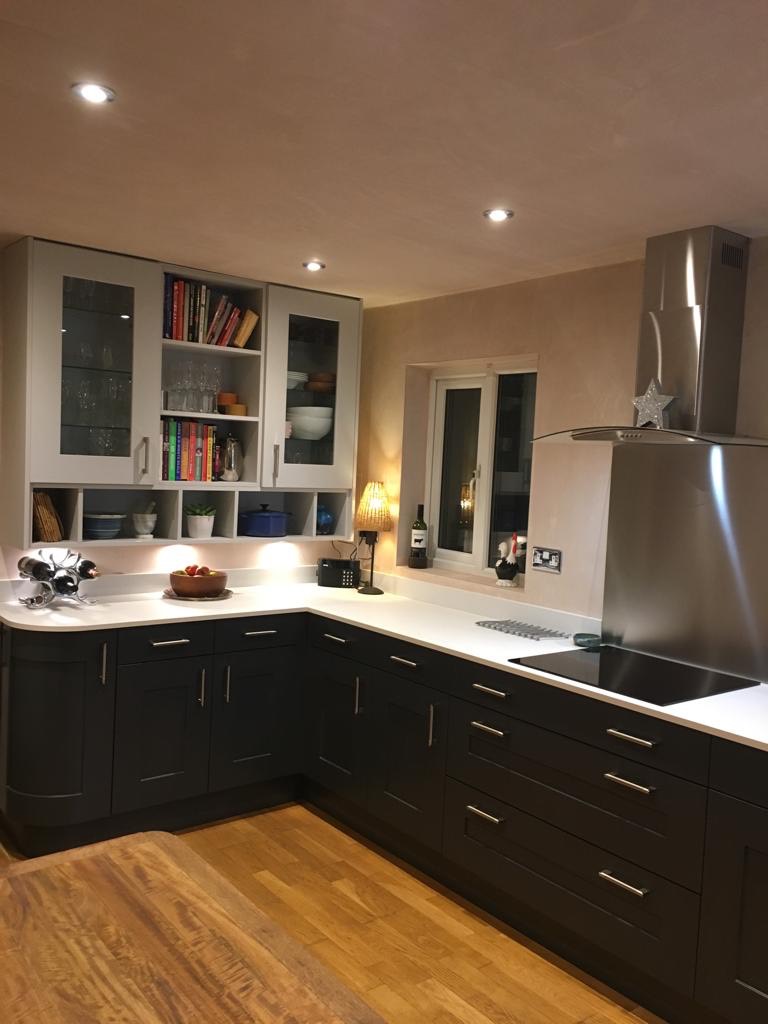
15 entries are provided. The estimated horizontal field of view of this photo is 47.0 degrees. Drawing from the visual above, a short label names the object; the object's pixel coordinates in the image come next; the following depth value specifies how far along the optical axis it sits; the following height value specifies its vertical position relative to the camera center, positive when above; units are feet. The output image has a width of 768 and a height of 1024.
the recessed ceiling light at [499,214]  8.93 +2.54
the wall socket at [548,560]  11.91 -1.29
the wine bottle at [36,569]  11.82 -1.73
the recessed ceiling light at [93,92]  6.36 +2.56
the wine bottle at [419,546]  14.51 -1.43
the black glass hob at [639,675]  8.82 -2.20
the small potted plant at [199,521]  13.38 -1.10
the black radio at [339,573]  14.80 -1.97
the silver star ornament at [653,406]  9.48 +0.69
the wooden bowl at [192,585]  12.92 -2.01
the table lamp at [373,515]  14.57 -0.96
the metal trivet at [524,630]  11.31 -2.17
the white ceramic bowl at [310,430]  14.05 +0.38
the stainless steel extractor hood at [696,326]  9.27 +1.57
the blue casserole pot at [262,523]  14.11 -1.16
